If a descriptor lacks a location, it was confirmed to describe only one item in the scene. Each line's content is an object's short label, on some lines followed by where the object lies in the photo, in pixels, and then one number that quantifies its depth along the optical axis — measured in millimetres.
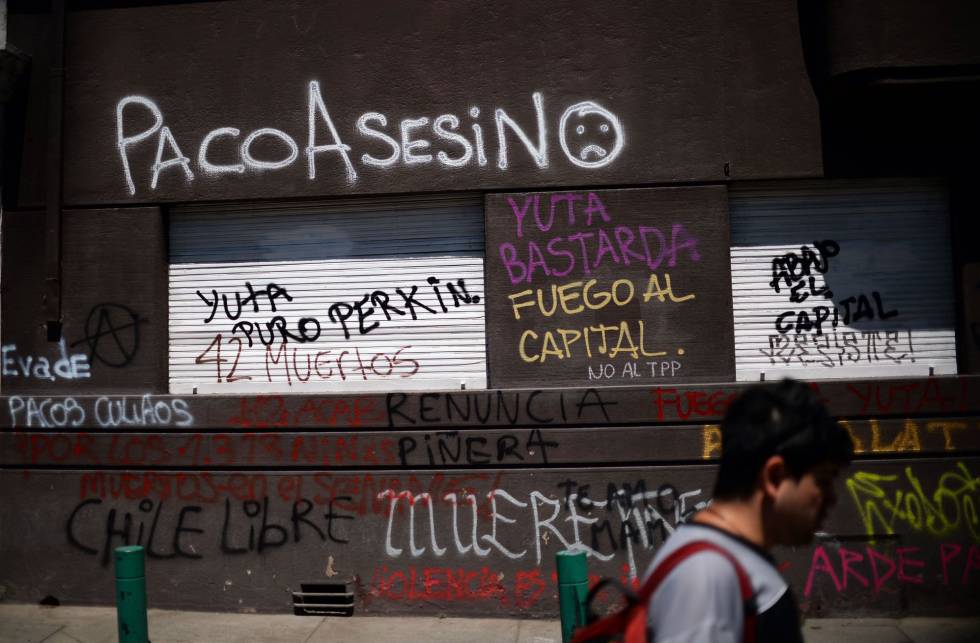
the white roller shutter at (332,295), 7398
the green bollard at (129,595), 5180
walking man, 2102
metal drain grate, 7094
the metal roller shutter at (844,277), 7238
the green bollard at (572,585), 4734
